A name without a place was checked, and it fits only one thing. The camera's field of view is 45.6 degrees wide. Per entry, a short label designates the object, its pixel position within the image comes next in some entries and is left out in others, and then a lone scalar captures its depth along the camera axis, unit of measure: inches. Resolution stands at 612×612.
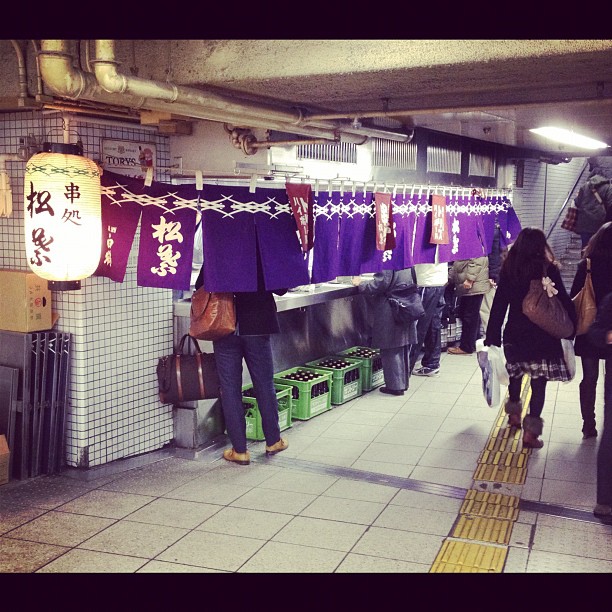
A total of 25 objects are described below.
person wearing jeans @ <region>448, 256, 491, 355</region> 523.8
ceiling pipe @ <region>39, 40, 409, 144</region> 214.8
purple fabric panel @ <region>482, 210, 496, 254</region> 499.8
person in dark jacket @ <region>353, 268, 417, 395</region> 424.2
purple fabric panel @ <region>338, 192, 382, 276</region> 337.7
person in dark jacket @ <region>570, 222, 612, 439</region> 312.7
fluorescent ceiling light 427.5
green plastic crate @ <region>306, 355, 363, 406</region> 412.8
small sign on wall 291.3
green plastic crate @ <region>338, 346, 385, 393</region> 442.3
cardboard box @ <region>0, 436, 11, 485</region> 285.3
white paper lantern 238.8
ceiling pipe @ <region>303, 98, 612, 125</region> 242.5
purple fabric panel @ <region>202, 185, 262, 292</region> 278.1
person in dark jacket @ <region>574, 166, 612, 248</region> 557.9
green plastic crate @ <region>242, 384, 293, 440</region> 351.6
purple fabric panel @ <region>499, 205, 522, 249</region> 532.1
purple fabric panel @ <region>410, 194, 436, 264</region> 394.4
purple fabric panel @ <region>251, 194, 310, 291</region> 290.0
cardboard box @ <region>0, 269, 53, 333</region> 289.6
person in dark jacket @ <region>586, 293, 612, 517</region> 249.8
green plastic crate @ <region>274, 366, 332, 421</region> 382.3
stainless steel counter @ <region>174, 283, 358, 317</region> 332.8
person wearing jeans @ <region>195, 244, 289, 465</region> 311.7
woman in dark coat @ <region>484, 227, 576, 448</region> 322.0
